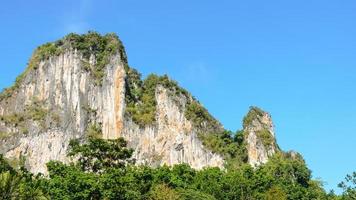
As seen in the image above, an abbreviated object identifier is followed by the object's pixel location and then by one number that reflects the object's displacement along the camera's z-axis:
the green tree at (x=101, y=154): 68.38
